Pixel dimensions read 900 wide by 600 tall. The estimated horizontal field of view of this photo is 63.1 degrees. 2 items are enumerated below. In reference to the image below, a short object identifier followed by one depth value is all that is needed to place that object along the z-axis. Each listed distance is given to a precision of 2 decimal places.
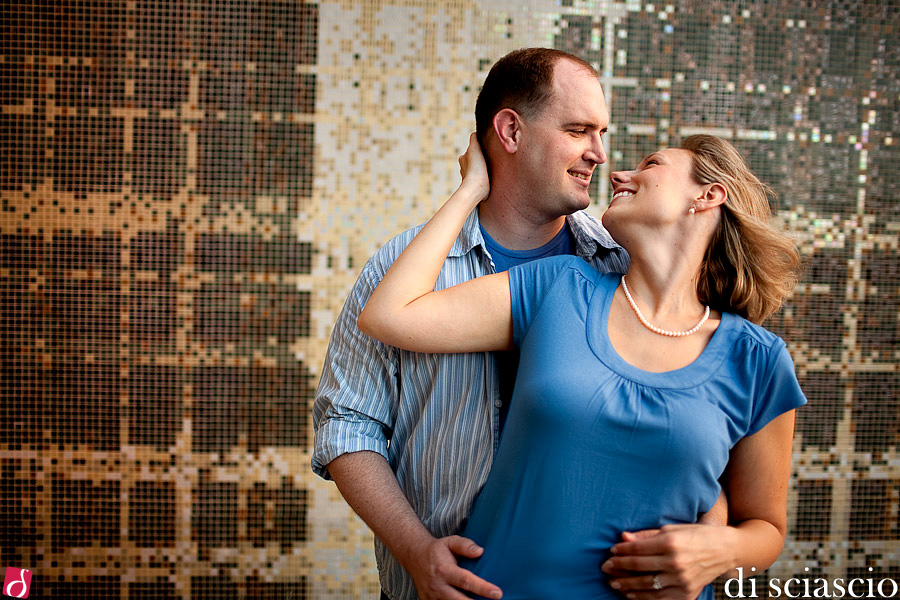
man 1.46
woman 1.24
